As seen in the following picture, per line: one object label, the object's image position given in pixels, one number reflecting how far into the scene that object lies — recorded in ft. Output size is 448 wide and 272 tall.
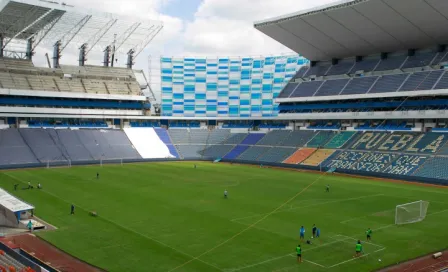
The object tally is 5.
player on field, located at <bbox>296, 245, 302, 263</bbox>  72.02
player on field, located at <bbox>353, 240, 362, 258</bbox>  75.16
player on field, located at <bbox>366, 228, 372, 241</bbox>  83.84
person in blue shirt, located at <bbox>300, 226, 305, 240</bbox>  84.23
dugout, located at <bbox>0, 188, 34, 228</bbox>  93.30
